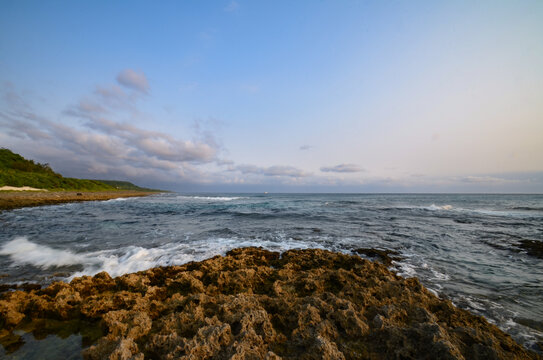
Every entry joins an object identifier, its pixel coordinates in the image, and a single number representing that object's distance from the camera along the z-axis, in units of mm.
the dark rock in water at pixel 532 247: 9117
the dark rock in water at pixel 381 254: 7936
